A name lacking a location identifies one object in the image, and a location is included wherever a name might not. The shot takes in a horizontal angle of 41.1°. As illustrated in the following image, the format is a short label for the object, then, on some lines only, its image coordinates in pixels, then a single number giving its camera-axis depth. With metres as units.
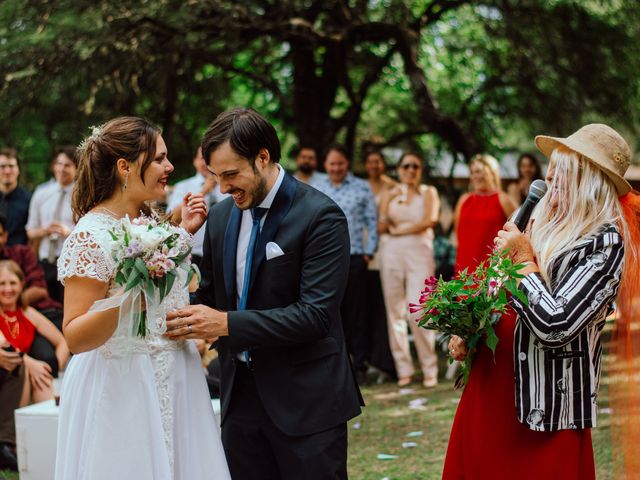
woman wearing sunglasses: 9.06
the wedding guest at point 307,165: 9.49
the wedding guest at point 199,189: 7.92
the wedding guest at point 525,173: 9.40
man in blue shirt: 9.04
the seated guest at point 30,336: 6.61
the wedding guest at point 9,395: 6.23
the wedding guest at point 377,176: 9.95
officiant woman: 3.10
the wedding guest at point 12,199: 8.41
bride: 3.15
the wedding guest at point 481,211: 8.48
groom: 3.21
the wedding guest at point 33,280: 7.47
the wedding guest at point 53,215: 8.30
